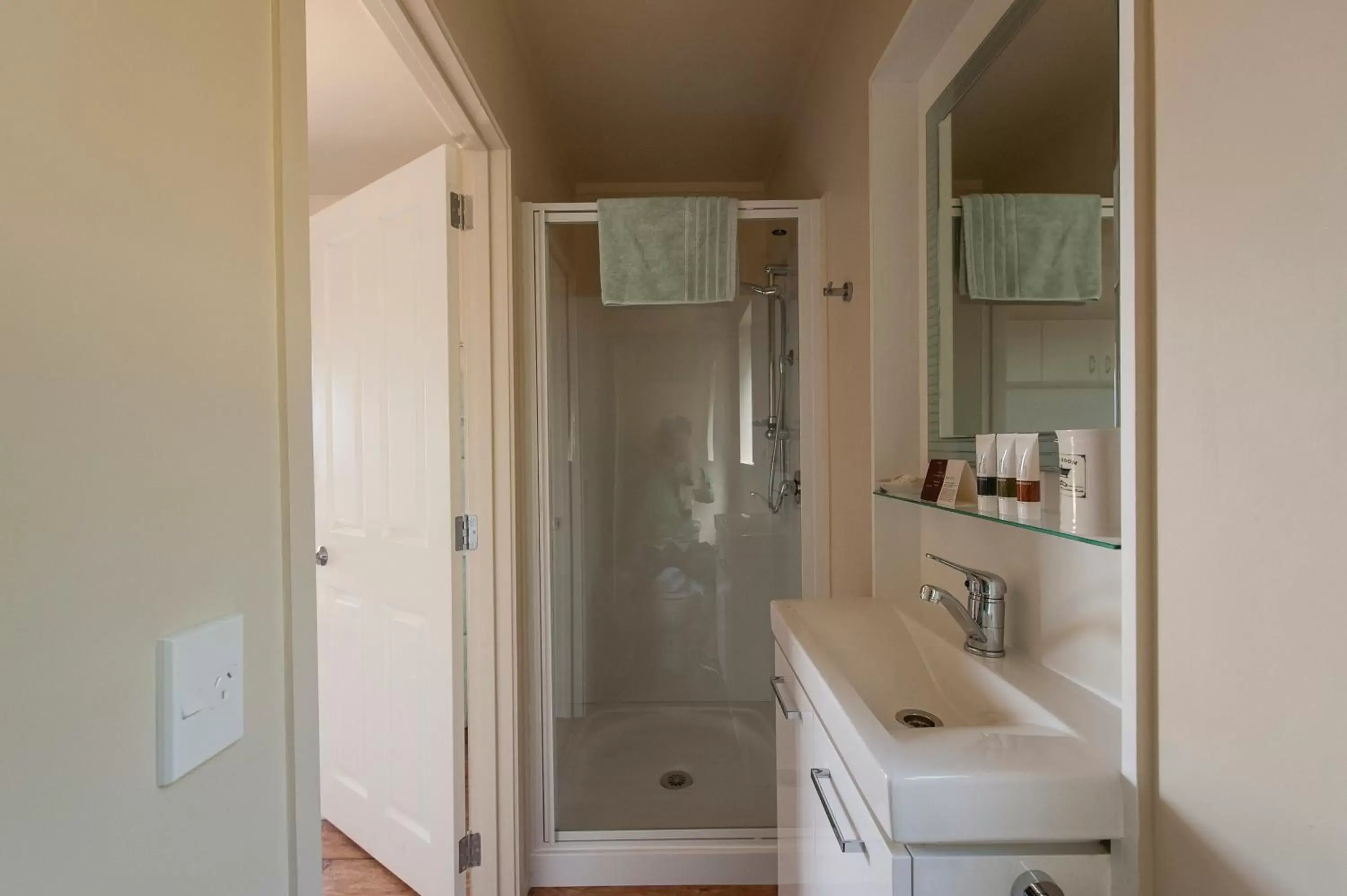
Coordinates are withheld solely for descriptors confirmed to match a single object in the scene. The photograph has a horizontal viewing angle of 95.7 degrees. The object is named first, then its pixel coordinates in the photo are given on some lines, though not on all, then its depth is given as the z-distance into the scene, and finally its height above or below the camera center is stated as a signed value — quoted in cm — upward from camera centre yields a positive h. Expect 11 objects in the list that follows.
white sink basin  66 -38
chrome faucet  101 -29
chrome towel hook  162 +40
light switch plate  48 -21
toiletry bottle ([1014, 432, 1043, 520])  87 -7
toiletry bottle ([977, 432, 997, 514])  97 -6
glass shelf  68 -12
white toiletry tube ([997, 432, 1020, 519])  91 -6
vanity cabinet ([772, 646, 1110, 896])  68 -51
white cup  74 -6
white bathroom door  154 -21
